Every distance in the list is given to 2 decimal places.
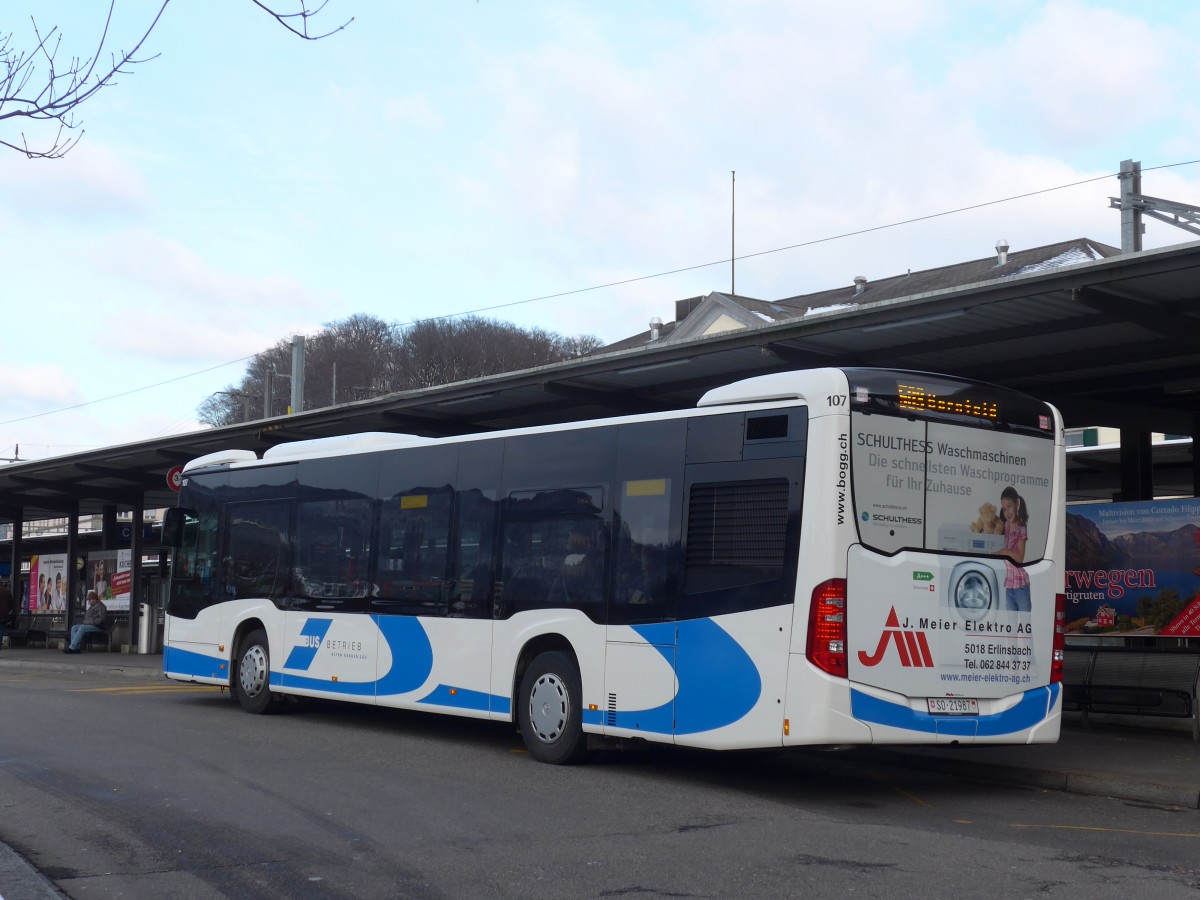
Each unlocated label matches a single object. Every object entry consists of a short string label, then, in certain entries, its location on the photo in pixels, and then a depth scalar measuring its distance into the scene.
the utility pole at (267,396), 48.15
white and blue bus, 9.77
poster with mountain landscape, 14.51
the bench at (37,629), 36.75
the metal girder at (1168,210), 18.38
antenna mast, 46.84
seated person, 31.89
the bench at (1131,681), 14.12
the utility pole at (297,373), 37.72
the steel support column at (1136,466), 18.03
